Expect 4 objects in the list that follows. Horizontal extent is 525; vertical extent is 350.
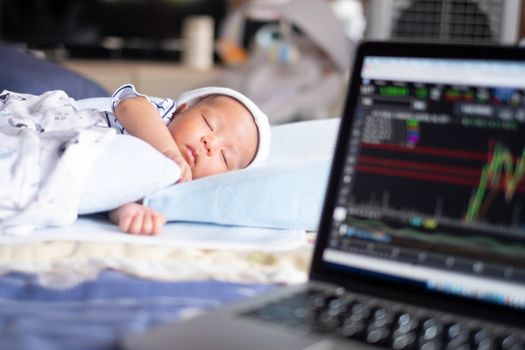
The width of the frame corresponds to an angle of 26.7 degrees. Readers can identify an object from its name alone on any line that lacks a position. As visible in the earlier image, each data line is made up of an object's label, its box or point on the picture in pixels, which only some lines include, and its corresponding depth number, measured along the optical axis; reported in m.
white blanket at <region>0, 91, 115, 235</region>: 1.03
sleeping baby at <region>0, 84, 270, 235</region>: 1.04
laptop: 0.74
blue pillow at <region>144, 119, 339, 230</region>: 1.12
